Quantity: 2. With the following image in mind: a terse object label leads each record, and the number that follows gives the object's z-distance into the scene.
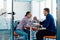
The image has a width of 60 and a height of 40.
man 3.47
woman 3.94
